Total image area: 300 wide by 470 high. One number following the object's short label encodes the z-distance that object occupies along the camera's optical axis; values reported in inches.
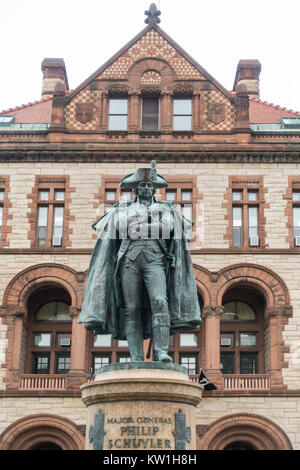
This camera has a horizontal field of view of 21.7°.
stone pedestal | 350.0
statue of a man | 390.0
